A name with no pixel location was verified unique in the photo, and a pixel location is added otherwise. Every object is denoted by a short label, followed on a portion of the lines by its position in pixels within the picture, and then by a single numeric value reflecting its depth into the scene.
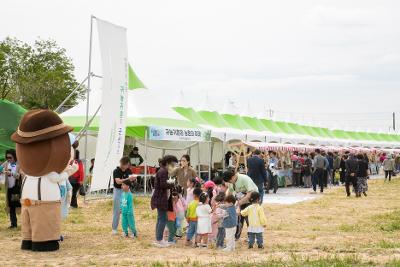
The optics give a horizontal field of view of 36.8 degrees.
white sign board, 18.16
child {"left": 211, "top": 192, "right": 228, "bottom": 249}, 8.89
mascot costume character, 9.05
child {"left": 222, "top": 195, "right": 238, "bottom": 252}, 8.84
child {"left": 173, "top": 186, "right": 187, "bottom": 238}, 9.84
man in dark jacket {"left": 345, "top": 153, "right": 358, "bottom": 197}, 18.64
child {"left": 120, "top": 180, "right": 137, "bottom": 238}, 10.08
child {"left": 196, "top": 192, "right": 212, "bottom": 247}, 9.25
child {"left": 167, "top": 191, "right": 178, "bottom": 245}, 9.49
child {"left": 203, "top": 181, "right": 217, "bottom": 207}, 10.09
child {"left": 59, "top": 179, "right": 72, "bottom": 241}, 10.30
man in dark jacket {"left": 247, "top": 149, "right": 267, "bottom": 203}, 13.43
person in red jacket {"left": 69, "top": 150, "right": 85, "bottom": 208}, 15.18
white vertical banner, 14.06
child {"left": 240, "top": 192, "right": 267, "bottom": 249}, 9.04
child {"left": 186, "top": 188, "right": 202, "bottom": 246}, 9.38
